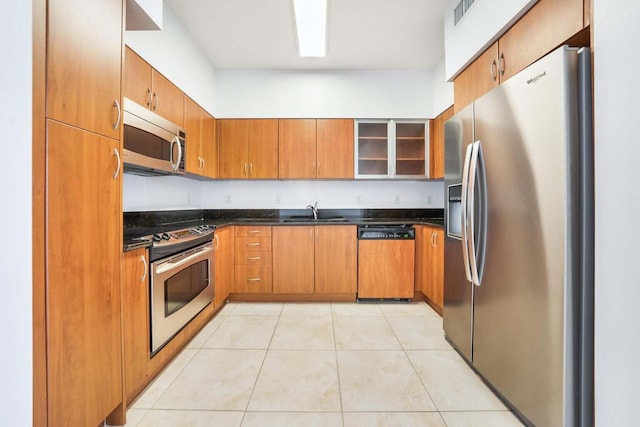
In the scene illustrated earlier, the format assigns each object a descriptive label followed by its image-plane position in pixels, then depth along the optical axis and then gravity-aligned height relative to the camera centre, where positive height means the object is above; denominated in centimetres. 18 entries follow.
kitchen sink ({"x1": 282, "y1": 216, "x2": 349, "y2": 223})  373 -8
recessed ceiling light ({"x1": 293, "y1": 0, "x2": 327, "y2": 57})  218 +155
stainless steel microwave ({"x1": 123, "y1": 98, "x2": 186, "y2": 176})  181 +49
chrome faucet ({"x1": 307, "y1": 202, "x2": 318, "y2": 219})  373 +5
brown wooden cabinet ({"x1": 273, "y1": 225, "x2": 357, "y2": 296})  324 -55
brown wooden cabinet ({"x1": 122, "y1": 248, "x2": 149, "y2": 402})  154 -58
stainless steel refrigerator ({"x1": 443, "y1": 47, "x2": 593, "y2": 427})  116 -12
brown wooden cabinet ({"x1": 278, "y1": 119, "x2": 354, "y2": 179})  349 +74
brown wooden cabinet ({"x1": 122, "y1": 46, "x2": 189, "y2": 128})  189 +90
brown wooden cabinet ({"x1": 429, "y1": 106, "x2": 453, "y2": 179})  329 +77
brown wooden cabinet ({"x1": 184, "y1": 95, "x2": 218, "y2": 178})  277 +74
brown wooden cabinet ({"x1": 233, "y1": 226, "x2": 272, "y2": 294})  325 -52
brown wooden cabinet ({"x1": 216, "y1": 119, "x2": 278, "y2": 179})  350 +76
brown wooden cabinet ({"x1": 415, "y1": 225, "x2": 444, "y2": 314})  282 -52
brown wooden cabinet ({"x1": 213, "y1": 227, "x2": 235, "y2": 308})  284 -52
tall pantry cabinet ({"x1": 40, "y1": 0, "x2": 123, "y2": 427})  101 +0
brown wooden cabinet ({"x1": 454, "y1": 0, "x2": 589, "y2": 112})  126 +86
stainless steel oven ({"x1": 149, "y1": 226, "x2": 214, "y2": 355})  181 -48
